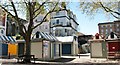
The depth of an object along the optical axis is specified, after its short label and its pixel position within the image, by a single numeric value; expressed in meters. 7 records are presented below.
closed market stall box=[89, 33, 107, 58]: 10.94
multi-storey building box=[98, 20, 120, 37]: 36.82
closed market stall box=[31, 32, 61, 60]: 10.04
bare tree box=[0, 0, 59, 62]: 7.90
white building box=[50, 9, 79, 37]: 20.29
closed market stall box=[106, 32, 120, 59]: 10.25
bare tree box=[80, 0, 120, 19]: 8.65
